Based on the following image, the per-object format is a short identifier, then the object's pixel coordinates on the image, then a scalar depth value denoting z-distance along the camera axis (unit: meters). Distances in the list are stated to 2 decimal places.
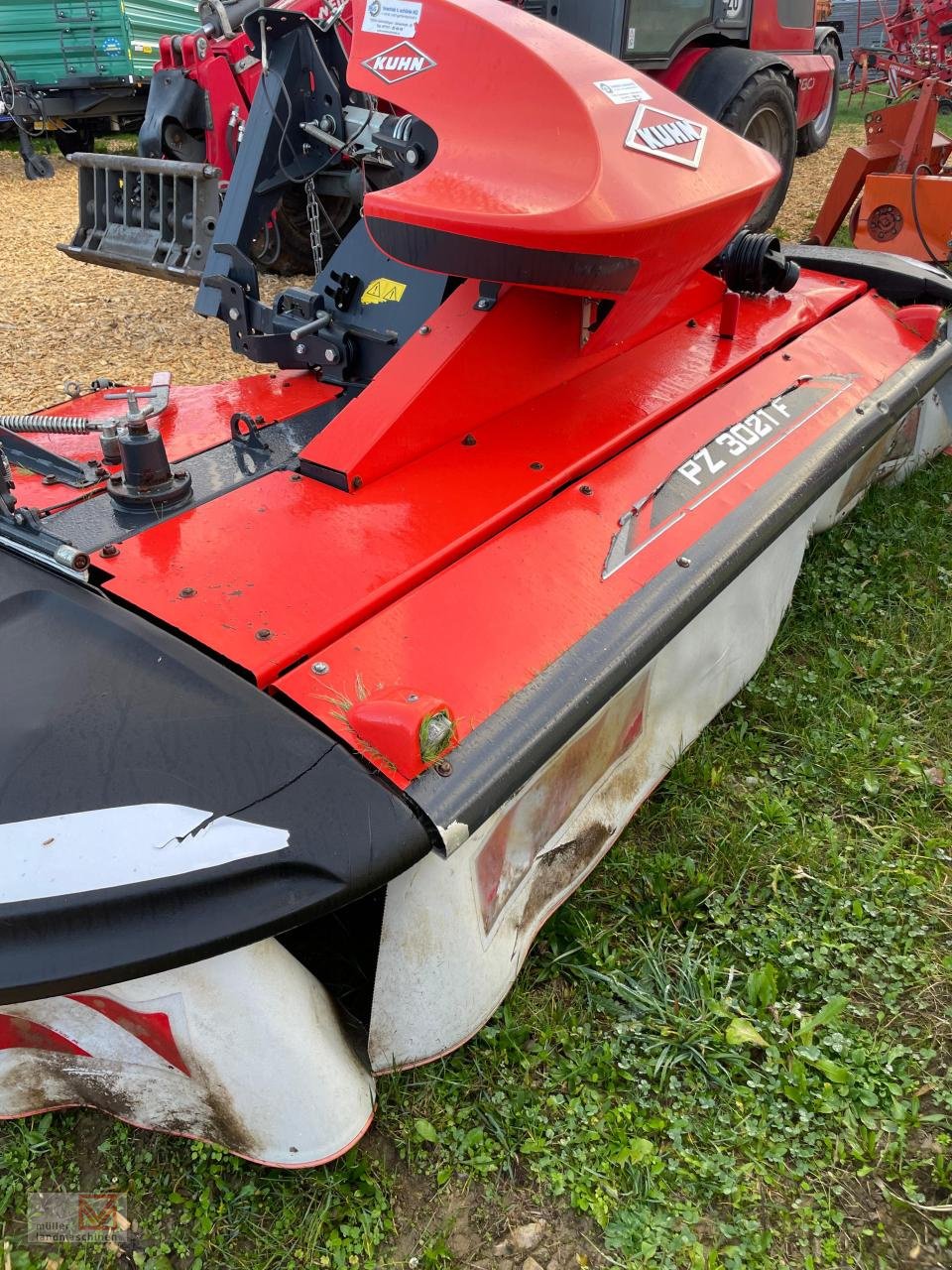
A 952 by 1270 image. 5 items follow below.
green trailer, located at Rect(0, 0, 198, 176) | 9.80
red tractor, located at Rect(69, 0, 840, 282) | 3.27
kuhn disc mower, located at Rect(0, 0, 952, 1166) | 1.42
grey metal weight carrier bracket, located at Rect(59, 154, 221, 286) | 3.22
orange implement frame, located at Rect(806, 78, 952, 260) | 4.65
